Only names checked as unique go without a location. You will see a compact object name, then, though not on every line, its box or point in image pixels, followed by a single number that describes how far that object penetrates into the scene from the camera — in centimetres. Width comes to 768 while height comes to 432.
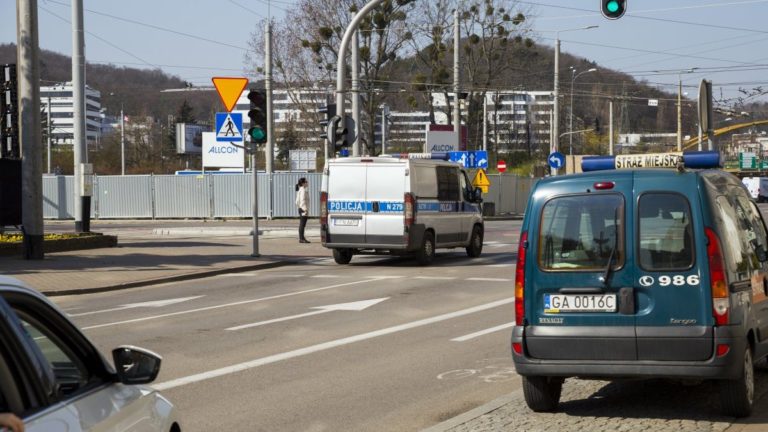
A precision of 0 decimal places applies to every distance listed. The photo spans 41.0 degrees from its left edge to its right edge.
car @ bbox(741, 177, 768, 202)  9475
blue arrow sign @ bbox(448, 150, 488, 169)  3962
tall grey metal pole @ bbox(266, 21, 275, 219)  4306
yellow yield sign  2380
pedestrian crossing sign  2654
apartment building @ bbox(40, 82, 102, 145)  16629
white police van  2188
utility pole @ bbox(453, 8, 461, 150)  4559
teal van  733
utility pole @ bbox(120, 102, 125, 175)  7999
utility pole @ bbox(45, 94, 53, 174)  7078
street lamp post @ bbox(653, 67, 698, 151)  4614
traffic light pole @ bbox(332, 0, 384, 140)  2391
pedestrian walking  3009
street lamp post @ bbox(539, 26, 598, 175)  5006
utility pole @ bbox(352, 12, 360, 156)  3662
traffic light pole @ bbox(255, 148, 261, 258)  2358
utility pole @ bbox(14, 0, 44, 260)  2239
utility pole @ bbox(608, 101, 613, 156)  6714
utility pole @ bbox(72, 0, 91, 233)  2684
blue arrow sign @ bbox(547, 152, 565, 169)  4603
